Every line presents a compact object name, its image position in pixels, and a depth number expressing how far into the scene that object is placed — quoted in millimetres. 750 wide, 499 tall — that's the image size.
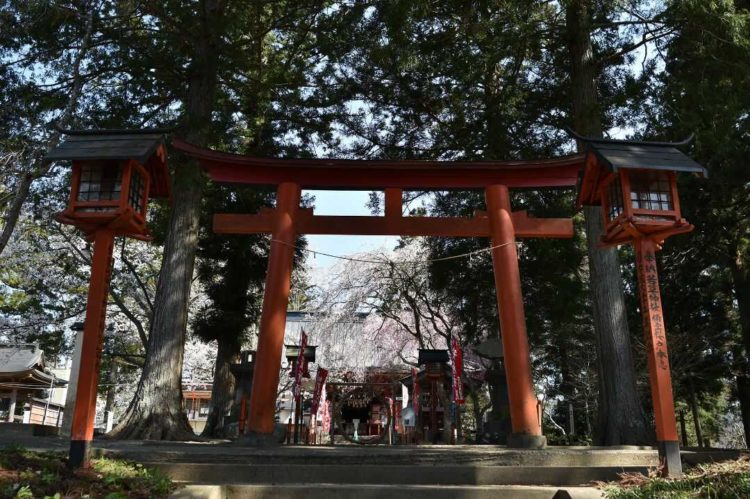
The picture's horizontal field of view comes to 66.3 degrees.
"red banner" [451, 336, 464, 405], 12070
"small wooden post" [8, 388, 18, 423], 21578
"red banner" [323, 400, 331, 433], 16584
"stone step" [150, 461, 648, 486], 5504
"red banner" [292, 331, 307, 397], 11608
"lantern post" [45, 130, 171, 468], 5629
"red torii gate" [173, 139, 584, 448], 8547
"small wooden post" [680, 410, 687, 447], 16881
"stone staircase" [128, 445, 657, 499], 5016
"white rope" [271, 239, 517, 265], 8648
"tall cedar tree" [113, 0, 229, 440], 8562
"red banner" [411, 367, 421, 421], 14039
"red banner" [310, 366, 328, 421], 12570
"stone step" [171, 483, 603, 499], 4949
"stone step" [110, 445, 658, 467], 6023
